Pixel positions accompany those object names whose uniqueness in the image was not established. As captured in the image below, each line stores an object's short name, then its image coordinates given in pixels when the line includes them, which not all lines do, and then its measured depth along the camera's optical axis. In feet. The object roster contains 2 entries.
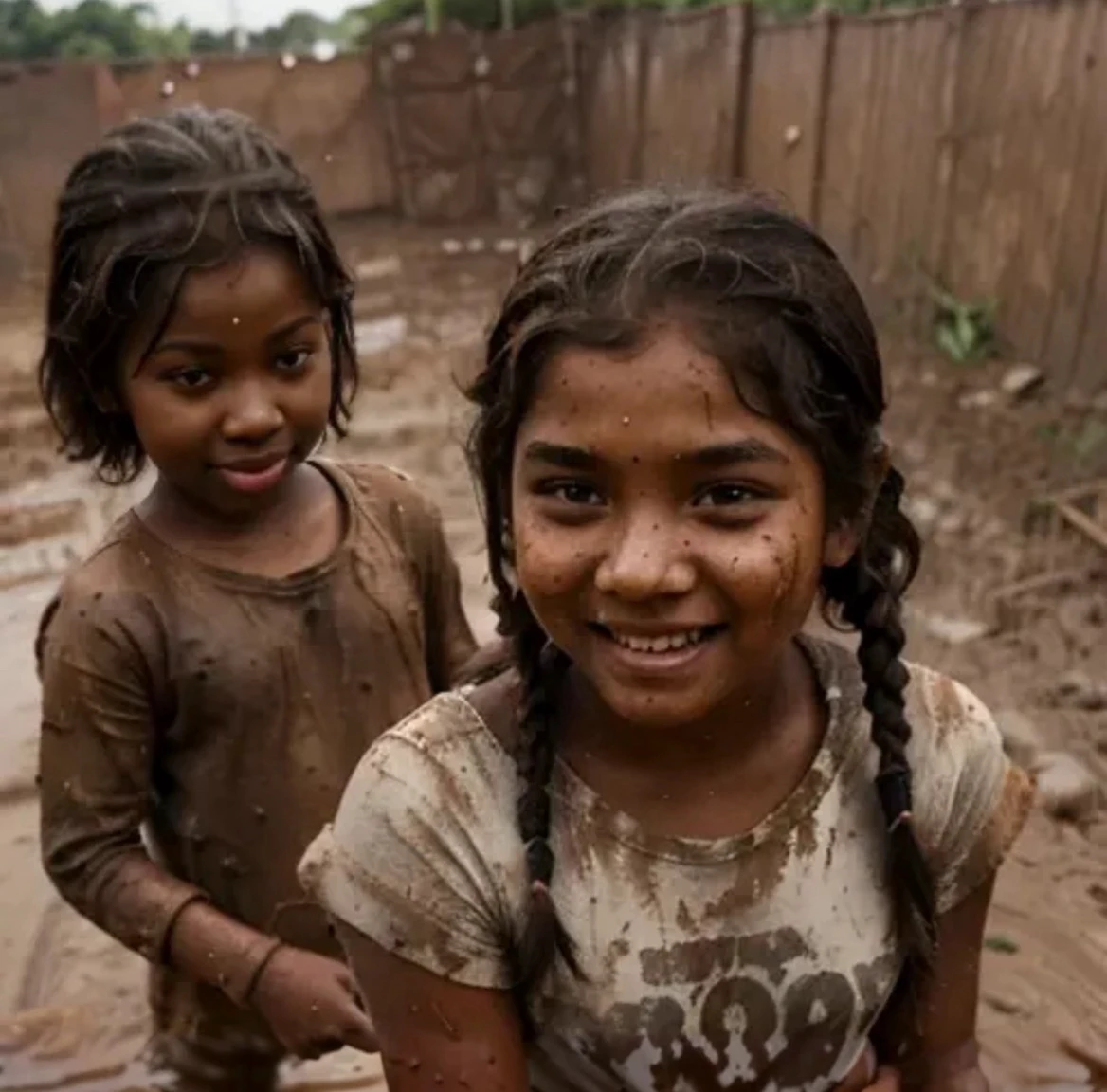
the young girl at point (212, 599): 6.35
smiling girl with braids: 4.19
